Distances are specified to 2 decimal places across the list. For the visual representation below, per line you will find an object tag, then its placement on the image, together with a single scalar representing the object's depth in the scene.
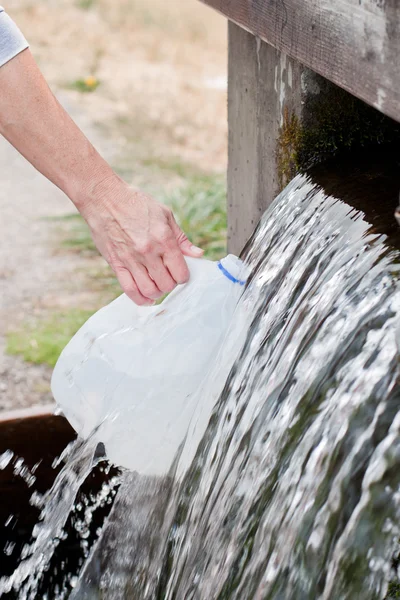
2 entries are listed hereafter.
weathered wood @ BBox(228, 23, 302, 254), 1.94
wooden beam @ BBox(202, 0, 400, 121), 1.55
